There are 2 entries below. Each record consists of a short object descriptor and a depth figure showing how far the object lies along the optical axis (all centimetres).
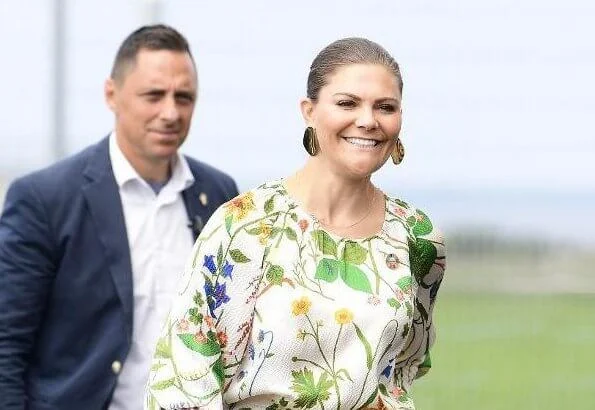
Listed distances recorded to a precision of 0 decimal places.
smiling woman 689
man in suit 956
